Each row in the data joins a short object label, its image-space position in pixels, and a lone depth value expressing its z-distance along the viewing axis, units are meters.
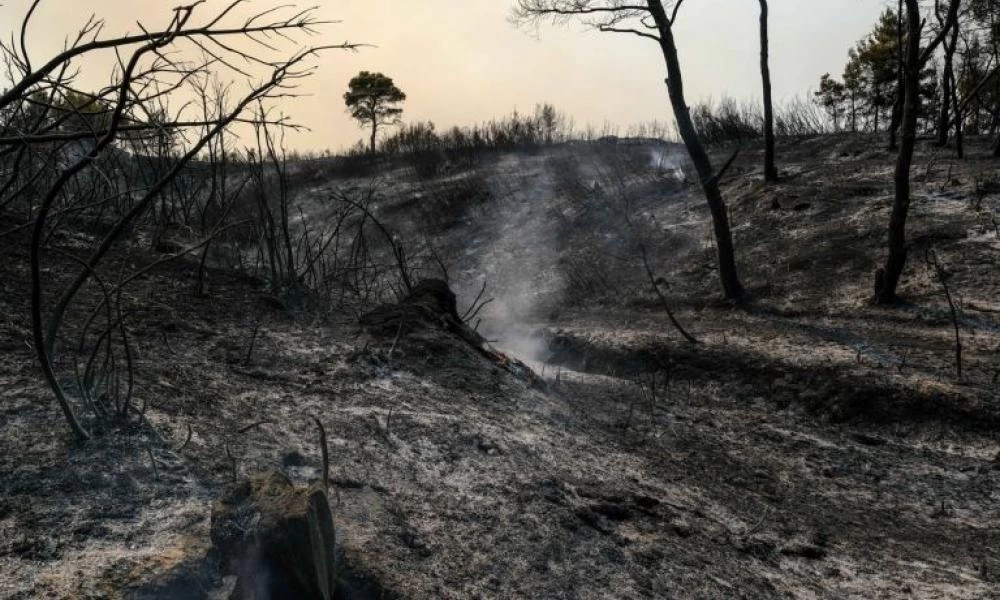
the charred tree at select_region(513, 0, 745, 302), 9.62
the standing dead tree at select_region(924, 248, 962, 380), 5.94
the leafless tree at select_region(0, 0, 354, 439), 2.04
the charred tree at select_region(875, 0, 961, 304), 7.93
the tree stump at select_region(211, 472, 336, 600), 2.15
